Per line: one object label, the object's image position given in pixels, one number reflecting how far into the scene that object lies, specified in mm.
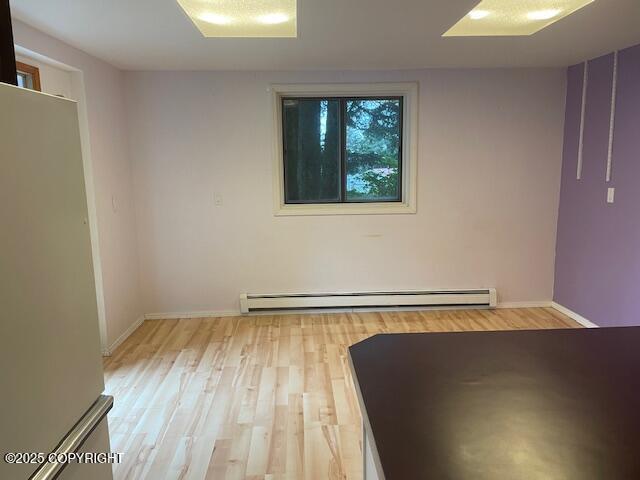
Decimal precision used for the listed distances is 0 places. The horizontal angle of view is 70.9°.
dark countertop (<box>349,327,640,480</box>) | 842
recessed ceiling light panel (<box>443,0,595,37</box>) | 2531
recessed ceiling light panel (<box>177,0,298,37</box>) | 2469
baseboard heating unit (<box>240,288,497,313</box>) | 4117
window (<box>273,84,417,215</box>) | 3988
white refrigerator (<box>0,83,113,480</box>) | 878
